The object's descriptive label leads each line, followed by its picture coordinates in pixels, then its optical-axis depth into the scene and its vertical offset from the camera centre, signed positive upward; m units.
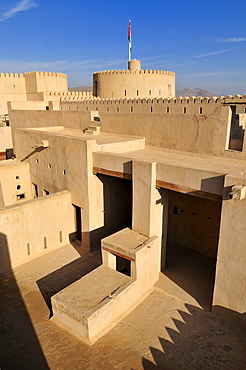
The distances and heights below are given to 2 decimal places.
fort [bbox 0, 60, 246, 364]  7.29 -3.58
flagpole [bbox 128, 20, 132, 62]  26.11 +6.02
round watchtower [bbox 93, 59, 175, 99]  22.34 +1.68
